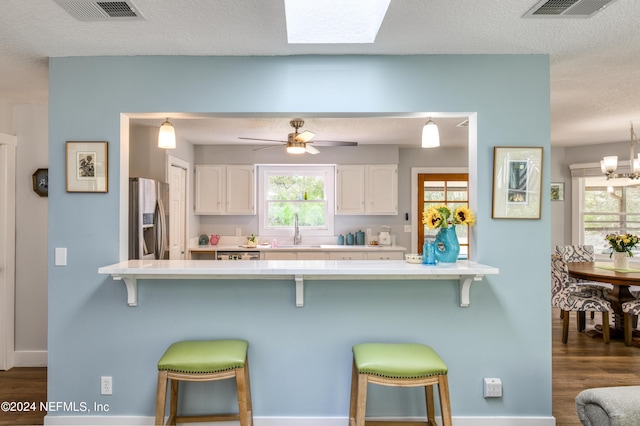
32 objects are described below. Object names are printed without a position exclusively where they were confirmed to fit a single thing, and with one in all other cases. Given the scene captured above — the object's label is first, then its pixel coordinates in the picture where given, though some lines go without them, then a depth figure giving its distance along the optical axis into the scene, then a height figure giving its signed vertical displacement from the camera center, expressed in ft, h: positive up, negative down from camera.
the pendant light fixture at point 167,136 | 9.37 +1.78
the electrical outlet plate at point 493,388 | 8.27 -3.58
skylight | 7.66 +3.70
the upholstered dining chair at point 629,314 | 13.55 -3.40
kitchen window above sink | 20.18 +0.70
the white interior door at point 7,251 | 11.70 -1.14
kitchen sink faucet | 19.67 -1.08
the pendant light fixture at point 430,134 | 9.23 +1.81
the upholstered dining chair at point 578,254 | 17.02 -1.73
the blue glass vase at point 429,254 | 7.98 -0.81
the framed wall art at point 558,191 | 20.75 +1.15
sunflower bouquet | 7.88 -0.08
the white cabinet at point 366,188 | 19.53 +1.21
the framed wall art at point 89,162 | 8.45 +1.05
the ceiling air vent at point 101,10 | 6.28 +3.27
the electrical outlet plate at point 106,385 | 8.40 -3.58
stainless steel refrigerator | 11.00 -0.22
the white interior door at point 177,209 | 16.35 +0.17
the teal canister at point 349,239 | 19.54 -1.28
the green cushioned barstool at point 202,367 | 7.04 -2.71
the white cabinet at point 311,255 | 18.10 -1.90
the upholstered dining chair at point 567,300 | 13.84 -3.01
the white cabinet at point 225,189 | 19.30 +1.14
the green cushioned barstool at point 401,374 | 6.81 -2.72
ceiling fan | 12.77 +2.38
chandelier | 14.78 +1.74
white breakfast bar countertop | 7.47 -1.08
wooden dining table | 13.03 -2.16
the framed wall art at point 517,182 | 8.32 +0.64
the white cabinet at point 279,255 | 17.95 -1.88
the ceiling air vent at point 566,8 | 6.27 +3.28
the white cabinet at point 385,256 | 18.02 -1.92
